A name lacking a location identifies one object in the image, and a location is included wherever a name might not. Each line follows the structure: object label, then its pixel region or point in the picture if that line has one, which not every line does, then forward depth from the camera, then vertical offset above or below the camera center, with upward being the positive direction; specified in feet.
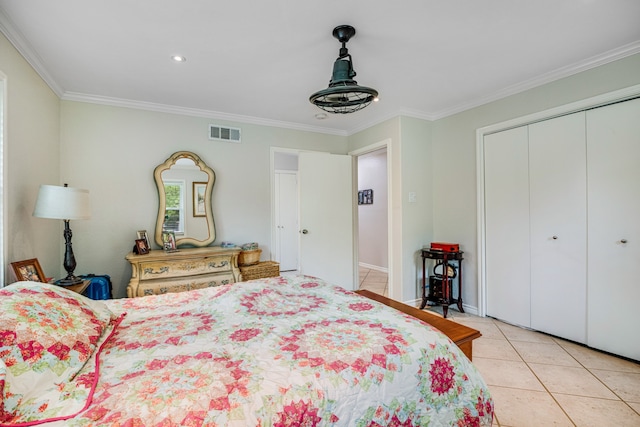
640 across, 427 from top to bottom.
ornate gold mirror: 10.92 +0.55
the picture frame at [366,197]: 20.68 +1.10
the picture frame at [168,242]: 10.62 -1.00
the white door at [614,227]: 7.56 -0.41
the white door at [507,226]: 9.80 -0.48
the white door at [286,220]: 19.03 -0.44
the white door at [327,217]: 13.21 -0.19
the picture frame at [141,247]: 9.98 -1.12
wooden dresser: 9.48 -1.89
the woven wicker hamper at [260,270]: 11.34 -2.19
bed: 2.78 -1.73
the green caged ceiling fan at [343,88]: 5.87 +2.51
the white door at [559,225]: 8.50 -0.41
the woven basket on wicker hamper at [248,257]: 11.62 -1.69
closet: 7.70 -0.41
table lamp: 6.90 +0.21
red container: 11.12 -1.29
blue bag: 8.92 -2.22
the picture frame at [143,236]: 10.34 -0.76
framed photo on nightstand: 6.35 -1.26
